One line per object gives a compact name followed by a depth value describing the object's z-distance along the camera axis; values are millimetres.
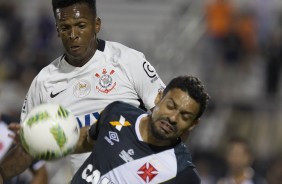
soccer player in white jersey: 14133
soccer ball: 12344
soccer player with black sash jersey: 12531
